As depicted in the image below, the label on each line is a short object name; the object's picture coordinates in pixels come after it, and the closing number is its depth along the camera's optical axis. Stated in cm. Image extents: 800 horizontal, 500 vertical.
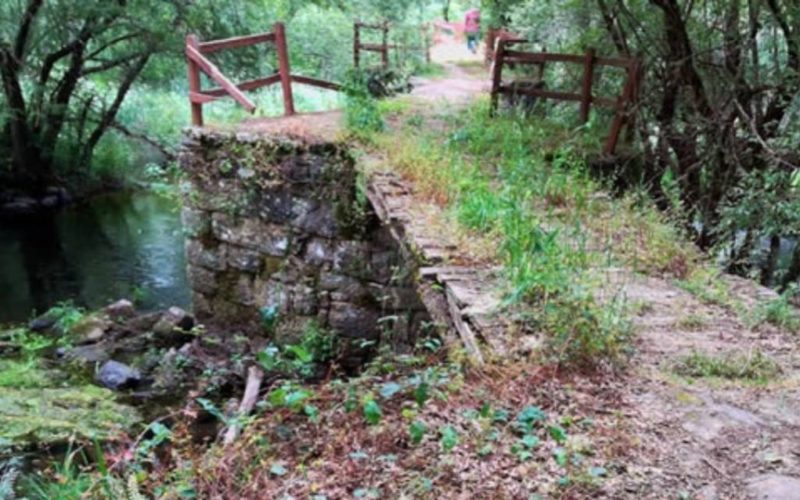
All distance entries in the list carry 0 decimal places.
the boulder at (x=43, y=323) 941
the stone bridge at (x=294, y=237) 685
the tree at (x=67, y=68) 1340
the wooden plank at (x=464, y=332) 345
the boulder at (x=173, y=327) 847
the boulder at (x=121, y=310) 926
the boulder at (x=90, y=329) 869
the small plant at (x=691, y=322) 383
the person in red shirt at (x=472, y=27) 1941
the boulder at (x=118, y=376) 742
